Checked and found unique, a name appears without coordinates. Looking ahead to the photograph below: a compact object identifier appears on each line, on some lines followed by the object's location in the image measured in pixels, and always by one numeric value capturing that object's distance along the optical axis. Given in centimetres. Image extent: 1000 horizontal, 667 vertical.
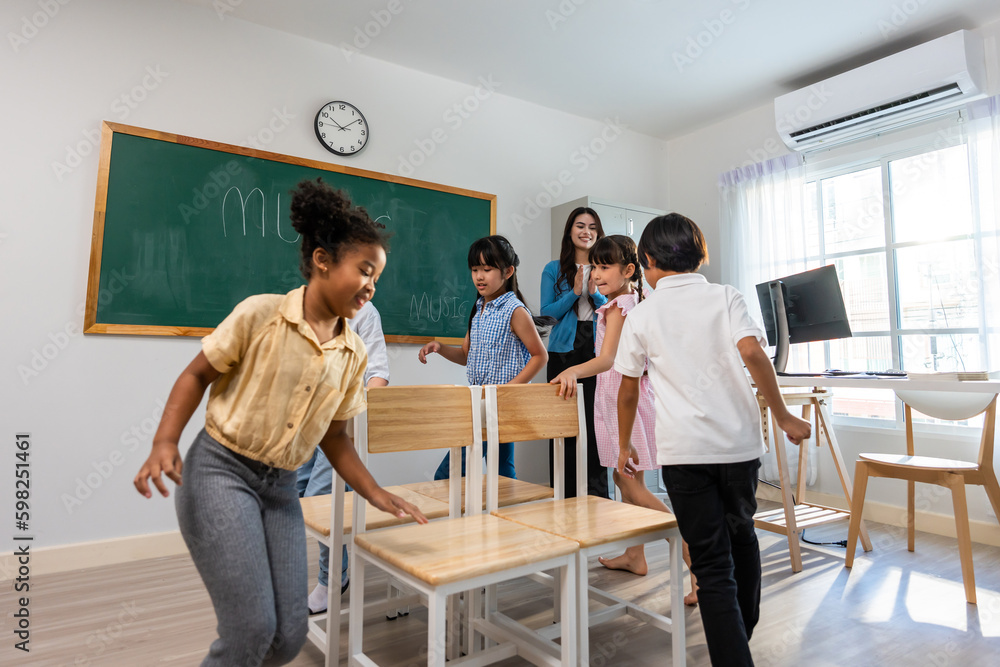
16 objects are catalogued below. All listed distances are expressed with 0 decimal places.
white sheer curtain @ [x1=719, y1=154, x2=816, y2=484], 384
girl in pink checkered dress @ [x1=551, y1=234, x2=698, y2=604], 201
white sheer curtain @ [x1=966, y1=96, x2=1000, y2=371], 293
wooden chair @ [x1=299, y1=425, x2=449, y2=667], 145
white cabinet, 387
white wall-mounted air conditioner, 296
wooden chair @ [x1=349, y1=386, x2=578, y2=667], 114
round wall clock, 314
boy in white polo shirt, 137
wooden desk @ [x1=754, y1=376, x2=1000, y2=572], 228
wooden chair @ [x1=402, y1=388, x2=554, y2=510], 180
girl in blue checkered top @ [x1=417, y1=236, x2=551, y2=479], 204
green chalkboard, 260
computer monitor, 282
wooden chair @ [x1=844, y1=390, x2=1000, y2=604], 216
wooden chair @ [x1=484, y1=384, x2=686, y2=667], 137
